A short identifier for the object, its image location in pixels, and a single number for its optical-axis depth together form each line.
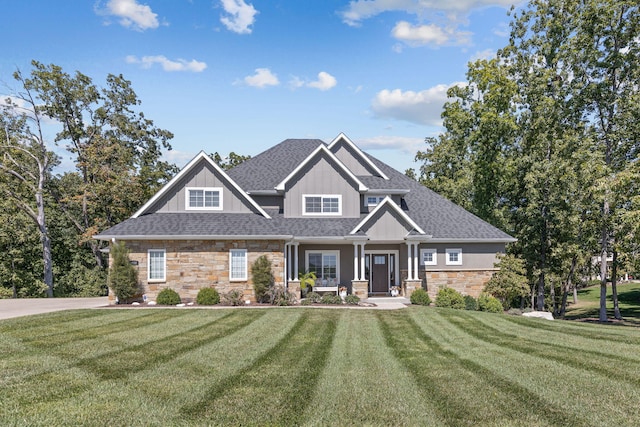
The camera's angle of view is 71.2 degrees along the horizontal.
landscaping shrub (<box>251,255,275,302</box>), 21.02
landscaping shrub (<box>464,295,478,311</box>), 21.55
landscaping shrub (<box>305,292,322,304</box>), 21.50
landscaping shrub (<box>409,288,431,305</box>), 21.98
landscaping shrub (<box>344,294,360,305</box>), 21.34
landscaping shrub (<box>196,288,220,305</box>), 20.31
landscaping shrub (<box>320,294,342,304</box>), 21.38
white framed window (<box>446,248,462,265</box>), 25.73
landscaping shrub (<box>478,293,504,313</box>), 21.44
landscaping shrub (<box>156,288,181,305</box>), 20.31
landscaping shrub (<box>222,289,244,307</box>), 20.33
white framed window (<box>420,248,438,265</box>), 25.66
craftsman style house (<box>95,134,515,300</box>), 21.36
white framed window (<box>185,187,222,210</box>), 23.09
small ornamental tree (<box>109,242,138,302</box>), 20.41
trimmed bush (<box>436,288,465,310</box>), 21.59
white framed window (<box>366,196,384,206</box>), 26.91
